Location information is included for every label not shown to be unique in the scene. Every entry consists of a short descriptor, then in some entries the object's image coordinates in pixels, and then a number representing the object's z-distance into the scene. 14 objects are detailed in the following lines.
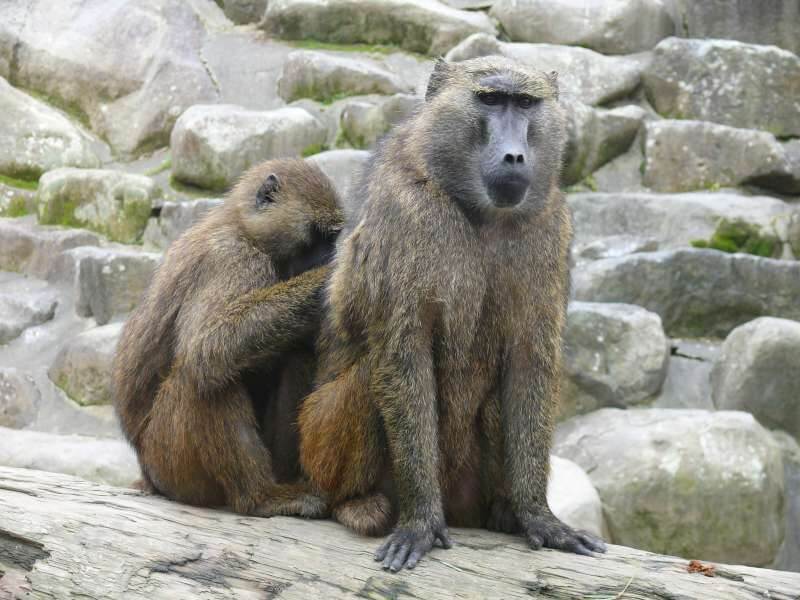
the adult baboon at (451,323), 7.53
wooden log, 7.11
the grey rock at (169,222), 17.61
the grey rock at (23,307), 17.25
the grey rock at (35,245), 17.89
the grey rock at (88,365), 16.03
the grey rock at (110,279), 16.75
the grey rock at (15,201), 18.75
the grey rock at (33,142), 19.05
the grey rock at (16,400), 16.36
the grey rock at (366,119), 18.69
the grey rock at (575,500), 13.53
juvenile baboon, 8.17
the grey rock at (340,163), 17.36
